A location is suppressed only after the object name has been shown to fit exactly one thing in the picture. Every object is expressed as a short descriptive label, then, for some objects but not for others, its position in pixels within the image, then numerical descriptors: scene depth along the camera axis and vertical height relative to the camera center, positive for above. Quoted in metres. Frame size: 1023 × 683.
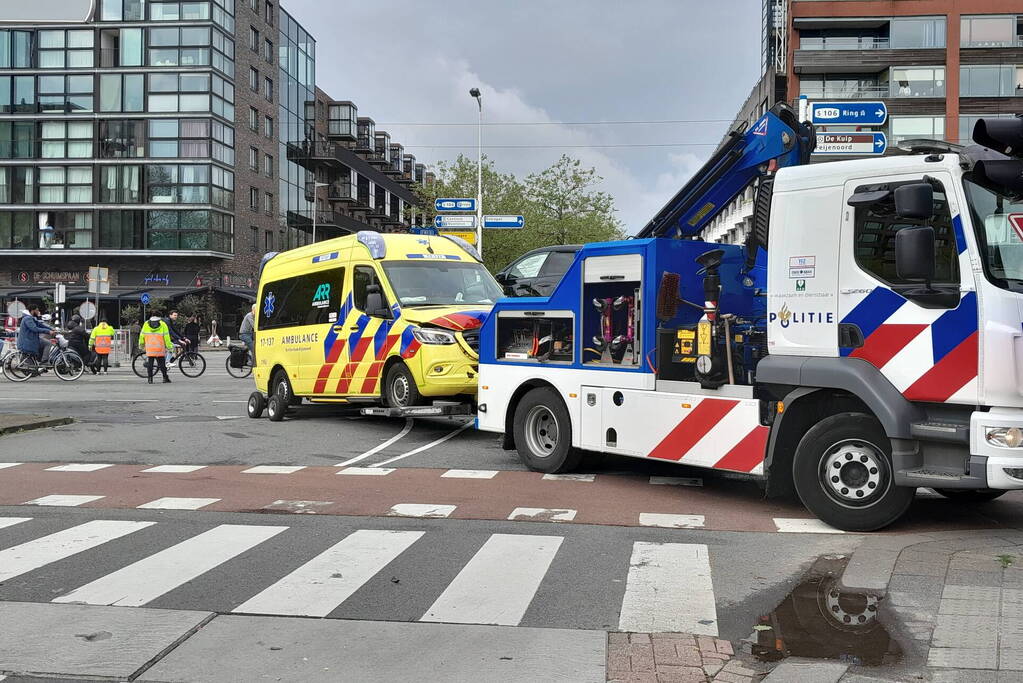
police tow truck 6.46 +0.11
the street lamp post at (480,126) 40.94 +9.99
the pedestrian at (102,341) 28.12 +0.13
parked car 15.60 +1.23
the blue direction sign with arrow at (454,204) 31.66 +4.46
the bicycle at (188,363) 27.38 -0.46
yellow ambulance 12.38 +0.35
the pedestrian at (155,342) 23.95 +0.09
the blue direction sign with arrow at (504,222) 31.05 +3.82
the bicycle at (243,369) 26.69 -0.61
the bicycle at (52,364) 25.62 -0.49
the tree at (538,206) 50.69 +7.24
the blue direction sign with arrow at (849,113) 10.28 +2.42
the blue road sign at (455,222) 31.31 +3.86
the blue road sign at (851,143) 10.22 +2.07
